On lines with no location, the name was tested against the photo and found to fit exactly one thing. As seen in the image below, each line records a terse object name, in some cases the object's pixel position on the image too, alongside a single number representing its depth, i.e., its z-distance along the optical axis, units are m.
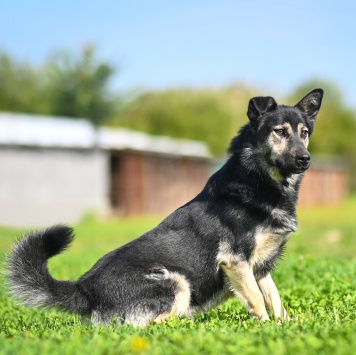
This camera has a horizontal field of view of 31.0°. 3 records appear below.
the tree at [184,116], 57.97
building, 30.81
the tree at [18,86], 57.75
